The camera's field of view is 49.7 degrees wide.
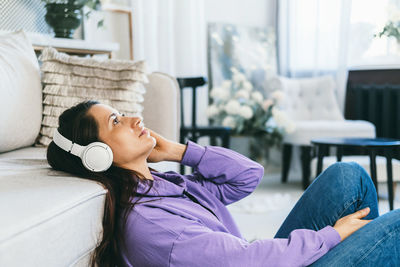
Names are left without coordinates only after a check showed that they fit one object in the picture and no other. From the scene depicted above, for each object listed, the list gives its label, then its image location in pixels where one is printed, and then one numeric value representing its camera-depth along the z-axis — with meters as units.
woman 0.81
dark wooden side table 2.28
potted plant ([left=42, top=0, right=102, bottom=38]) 2.31
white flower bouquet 3.29
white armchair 3.21
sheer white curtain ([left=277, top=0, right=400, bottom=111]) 3.58
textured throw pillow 1.62
